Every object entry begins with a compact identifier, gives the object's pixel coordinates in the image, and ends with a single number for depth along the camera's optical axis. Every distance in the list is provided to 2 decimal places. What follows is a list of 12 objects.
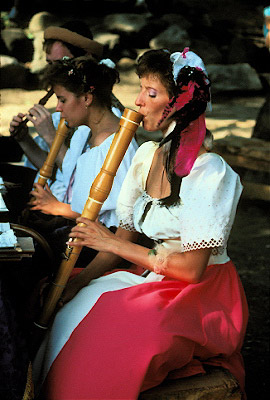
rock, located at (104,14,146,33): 13.67
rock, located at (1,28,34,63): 12.58
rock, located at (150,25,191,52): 13.51
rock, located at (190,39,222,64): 13.29
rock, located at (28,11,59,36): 13.17
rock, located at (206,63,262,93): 12.10
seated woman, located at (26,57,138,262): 3.34
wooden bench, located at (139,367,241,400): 2.12
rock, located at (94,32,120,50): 13.23
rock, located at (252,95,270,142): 6.89
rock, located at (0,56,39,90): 11.78
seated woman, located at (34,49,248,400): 2.12
